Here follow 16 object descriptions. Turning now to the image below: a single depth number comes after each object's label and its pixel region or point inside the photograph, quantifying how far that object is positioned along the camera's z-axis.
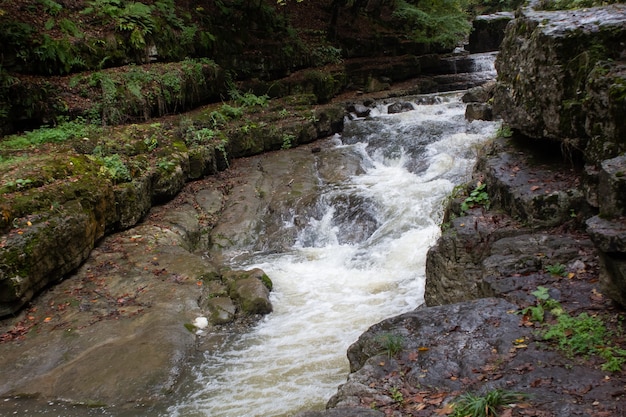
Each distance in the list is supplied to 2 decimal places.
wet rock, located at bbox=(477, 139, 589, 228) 5.44
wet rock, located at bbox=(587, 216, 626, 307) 3.55
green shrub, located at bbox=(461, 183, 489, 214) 6.46
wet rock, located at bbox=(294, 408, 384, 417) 3.28
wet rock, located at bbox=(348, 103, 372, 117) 16.22
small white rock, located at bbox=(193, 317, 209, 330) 6.61
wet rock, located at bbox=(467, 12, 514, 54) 25.56
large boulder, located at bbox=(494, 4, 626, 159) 5.04
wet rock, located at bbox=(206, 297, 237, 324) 6.82
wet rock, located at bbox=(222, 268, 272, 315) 7.05
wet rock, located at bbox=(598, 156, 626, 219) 3.76
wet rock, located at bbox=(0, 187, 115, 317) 6.21
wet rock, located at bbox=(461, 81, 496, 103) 15.26
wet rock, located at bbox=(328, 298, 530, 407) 3.66
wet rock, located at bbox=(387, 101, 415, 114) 16.25
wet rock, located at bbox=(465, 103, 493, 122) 13.39
